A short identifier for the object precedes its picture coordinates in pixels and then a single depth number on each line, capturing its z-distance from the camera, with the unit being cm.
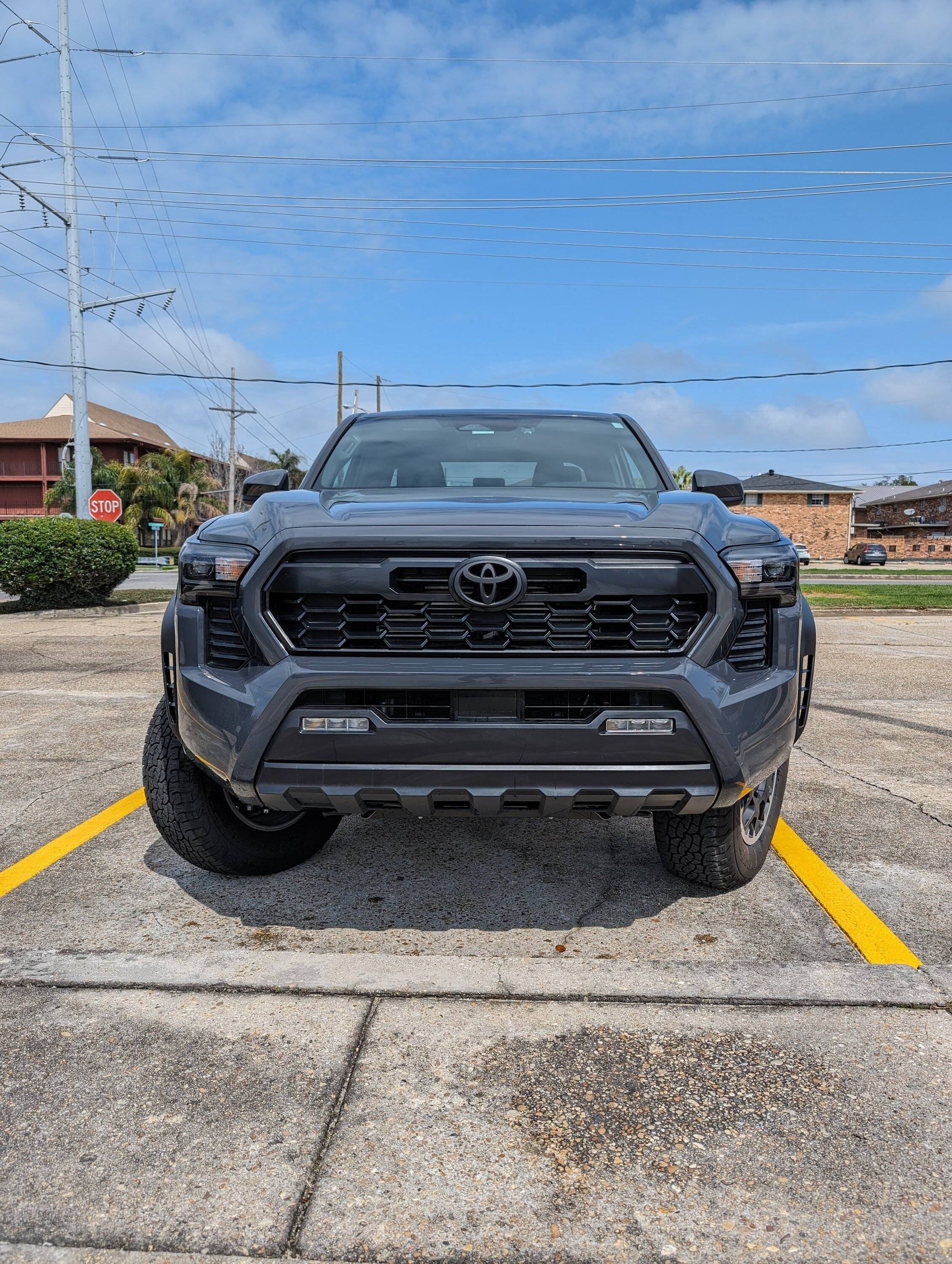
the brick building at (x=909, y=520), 7894
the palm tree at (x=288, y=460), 8438
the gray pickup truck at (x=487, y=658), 267
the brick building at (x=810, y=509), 7356
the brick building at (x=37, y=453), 6919
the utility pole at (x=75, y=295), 2139
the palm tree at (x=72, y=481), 5144
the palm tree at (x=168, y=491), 5484
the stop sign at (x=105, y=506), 2108
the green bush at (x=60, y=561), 1639
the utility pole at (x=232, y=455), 5094
